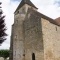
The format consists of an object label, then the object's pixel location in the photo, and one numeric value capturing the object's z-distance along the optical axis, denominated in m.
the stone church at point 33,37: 9.30
